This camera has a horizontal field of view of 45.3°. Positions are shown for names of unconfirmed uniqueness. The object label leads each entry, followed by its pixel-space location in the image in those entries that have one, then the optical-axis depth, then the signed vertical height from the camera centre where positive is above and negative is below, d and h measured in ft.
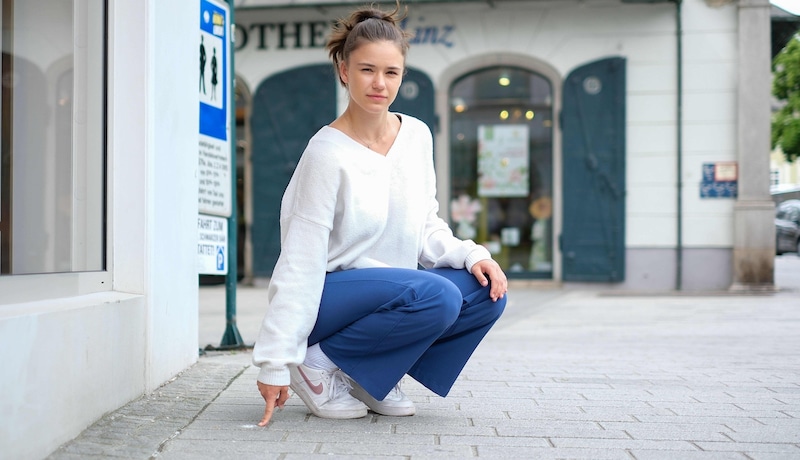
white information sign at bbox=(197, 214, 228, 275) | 17.88 -0.50
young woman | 11.02 -0.62
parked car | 95.04 -0.87
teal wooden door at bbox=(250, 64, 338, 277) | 48.29 +4.50
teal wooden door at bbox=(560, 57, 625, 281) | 46.50 +2.57
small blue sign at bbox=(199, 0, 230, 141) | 18.16 +2.91
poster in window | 48.26 +3.05
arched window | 48.16 +2.79
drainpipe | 46.21 +3.23
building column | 45.29 +3.15
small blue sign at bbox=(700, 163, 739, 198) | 46.19 +1.84
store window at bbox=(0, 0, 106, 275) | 11.40 +1.06
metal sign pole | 19.86 -0.73
